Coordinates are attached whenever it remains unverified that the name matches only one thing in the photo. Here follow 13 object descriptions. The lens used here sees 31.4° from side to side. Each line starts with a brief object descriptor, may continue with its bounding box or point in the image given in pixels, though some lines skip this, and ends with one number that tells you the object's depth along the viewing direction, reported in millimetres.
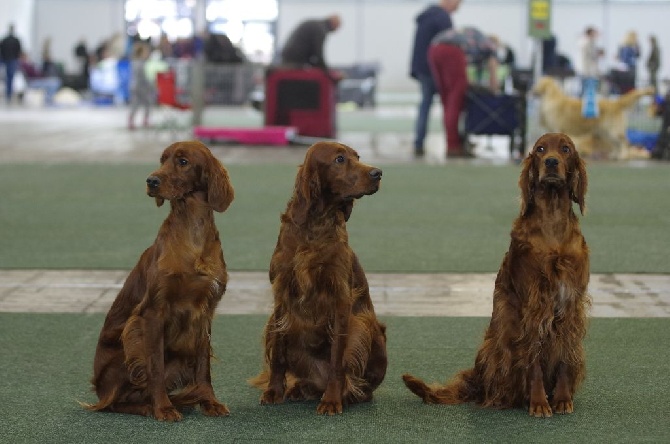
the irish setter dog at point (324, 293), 3938
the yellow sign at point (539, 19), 14469
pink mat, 15711
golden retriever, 13961
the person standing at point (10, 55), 29906
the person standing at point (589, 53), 24797
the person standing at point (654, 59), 27534
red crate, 15797
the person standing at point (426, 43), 14414
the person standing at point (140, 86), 19266
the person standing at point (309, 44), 16016
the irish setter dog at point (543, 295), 3846
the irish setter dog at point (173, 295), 3805
